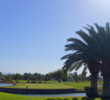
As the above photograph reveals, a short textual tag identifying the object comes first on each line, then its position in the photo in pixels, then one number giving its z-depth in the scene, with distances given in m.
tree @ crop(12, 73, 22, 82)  73.66
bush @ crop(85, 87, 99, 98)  19.45
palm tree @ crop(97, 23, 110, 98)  19.88
